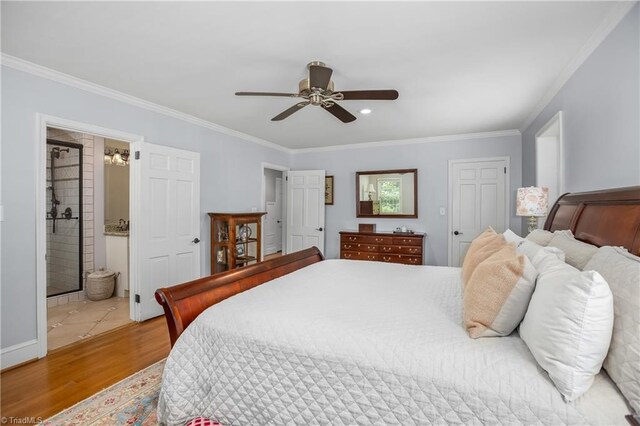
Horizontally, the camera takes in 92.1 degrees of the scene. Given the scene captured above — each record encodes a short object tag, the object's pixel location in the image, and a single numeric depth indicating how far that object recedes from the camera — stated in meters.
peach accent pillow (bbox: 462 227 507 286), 1.87
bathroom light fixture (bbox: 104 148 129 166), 4.53
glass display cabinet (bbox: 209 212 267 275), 4.12
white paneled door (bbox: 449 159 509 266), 4.67
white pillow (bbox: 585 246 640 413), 0.91
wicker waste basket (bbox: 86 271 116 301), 4.03
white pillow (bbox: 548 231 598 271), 1.51
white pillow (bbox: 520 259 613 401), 0.97
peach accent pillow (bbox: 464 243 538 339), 1.27
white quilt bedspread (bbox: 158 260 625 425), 1.04
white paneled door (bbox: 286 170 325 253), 5.68
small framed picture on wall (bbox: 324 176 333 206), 5.79
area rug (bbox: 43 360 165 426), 1.79
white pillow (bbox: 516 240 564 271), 1.42
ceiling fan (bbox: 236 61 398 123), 2.15
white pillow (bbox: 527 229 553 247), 2.05
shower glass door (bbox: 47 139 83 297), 4.19
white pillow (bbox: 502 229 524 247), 2.22
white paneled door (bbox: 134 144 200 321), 3.35
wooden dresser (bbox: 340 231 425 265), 4.79
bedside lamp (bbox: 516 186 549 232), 2.92
